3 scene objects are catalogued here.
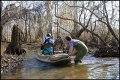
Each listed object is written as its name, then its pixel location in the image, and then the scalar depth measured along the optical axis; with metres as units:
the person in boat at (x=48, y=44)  7.07
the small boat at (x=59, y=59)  5.84
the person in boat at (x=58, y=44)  8.47
